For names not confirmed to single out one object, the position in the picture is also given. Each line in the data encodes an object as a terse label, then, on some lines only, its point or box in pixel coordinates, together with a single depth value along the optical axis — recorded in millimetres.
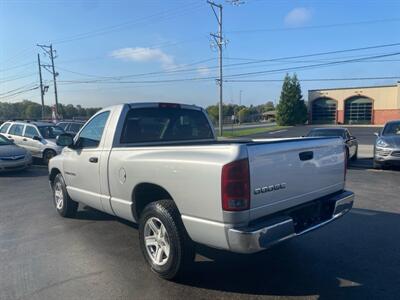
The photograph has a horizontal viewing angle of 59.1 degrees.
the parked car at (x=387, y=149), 11086
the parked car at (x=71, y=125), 19083
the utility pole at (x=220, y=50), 36853
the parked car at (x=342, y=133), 13753
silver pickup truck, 3107
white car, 13742
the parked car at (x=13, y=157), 11906
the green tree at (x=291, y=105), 62312
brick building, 57719
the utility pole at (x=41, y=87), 47306
